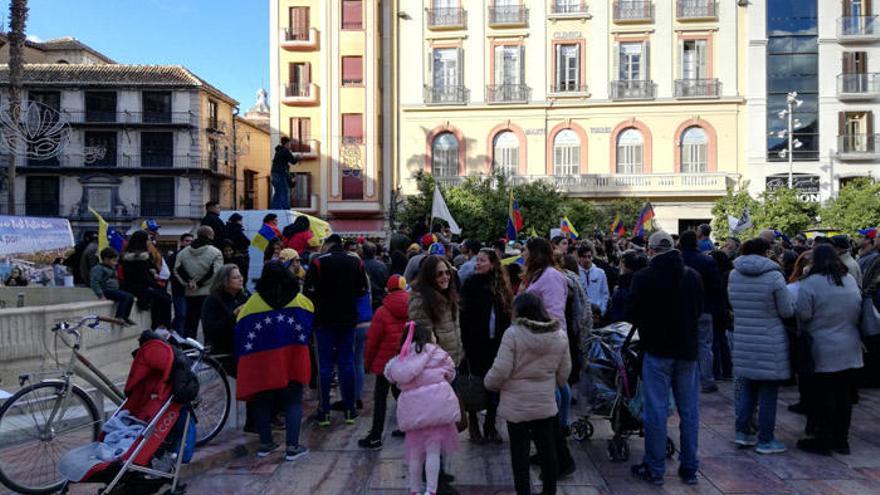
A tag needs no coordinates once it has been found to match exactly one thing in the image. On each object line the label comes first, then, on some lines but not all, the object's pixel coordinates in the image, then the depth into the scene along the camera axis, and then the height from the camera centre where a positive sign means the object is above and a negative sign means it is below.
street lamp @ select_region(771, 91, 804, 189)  30.19 +4.67
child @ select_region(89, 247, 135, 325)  8.12 -0.59
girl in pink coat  4.96 -1.21
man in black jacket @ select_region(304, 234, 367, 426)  7.07 -0.74
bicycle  5.02 -1.39
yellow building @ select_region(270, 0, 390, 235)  35.56 +6.73
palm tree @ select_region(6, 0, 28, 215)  18.48 +5.36
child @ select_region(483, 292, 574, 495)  4.83 -1.00
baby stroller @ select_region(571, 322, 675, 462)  5.98 -1.31
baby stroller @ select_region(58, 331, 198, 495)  4.72 -1.33
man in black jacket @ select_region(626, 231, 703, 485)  5.48 -0.90
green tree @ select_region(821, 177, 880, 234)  25.64 +0.86
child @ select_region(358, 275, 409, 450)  6.26 -0.86
